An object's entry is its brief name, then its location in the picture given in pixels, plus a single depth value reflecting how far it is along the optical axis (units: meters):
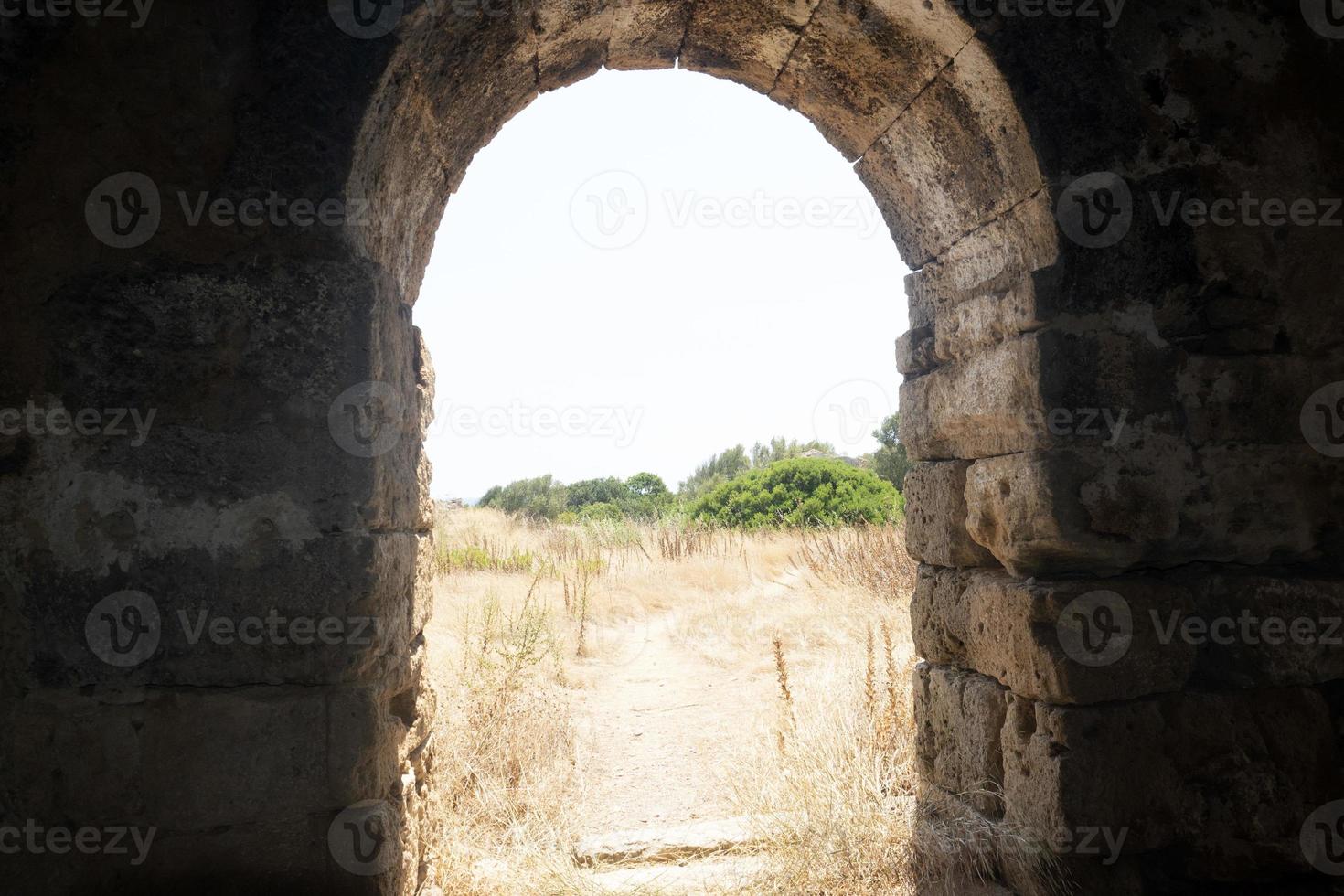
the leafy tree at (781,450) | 20.58
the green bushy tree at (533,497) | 21.30
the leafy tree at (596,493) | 23.25
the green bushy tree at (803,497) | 12.23
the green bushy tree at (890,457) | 15.38
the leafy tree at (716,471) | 23.00
